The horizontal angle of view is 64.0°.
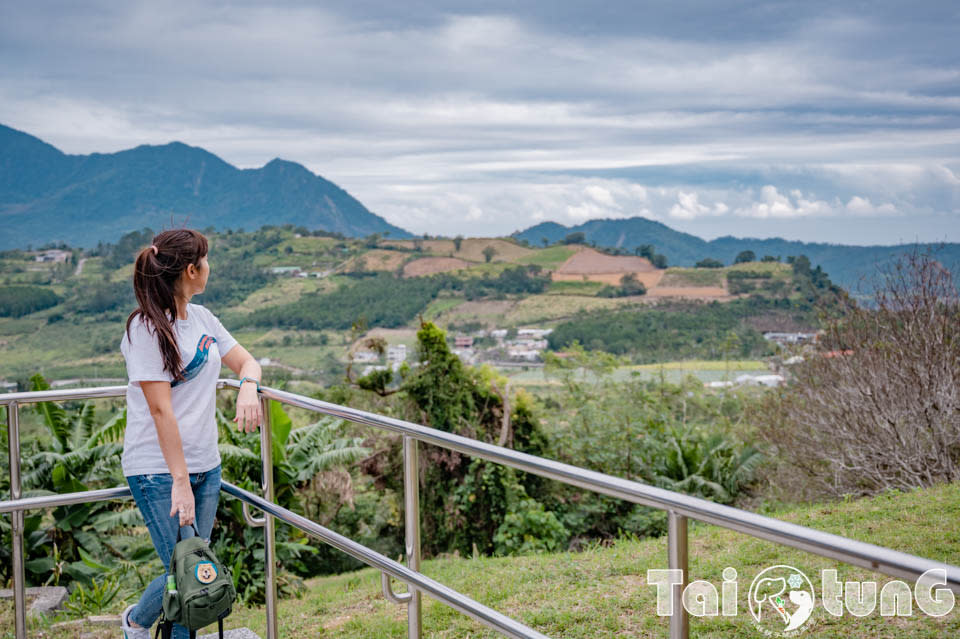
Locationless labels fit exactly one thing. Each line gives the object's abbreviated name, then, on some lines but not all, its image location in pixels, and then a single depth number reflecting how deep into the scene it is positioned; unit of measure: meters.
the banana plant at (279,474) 6.70
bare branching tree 8.66
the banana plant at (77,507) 6.72
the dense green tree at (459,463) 11.68
